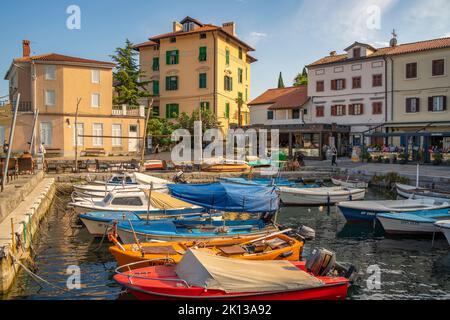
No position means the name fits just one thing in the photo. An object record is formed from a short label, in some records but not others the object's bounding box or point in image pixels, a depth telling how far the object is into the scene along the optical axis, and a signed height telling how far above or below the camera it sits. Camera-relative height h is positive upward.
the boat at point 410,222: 18.84 -3.20
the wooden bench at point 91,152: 43.56 -0.41
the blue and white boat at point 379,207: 20.89 -2.84
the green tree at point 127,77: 51.62 +8.47
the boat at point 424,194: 23.46 -2.52
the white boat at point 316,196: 27.88 -3.00
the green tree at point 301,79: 69.19 +11.51
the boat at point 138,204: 19.88 -2.59
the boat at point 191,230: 15.20 -2.98
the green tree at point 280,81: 84.96 +12.98
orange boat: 12.95 -3.11
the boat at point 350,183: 30.36 -2.46
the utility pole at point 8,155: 19.82 -0.30
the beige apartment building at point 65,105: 43.56 +4.45
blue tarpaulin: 17.56 -1.99
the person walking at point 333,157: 41.24 -0.83
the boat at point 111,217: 18.11 -2.90
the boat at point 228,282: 10.06 -3.19
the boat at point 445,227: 16.16 -2.88
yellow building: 52.91 +9.97
